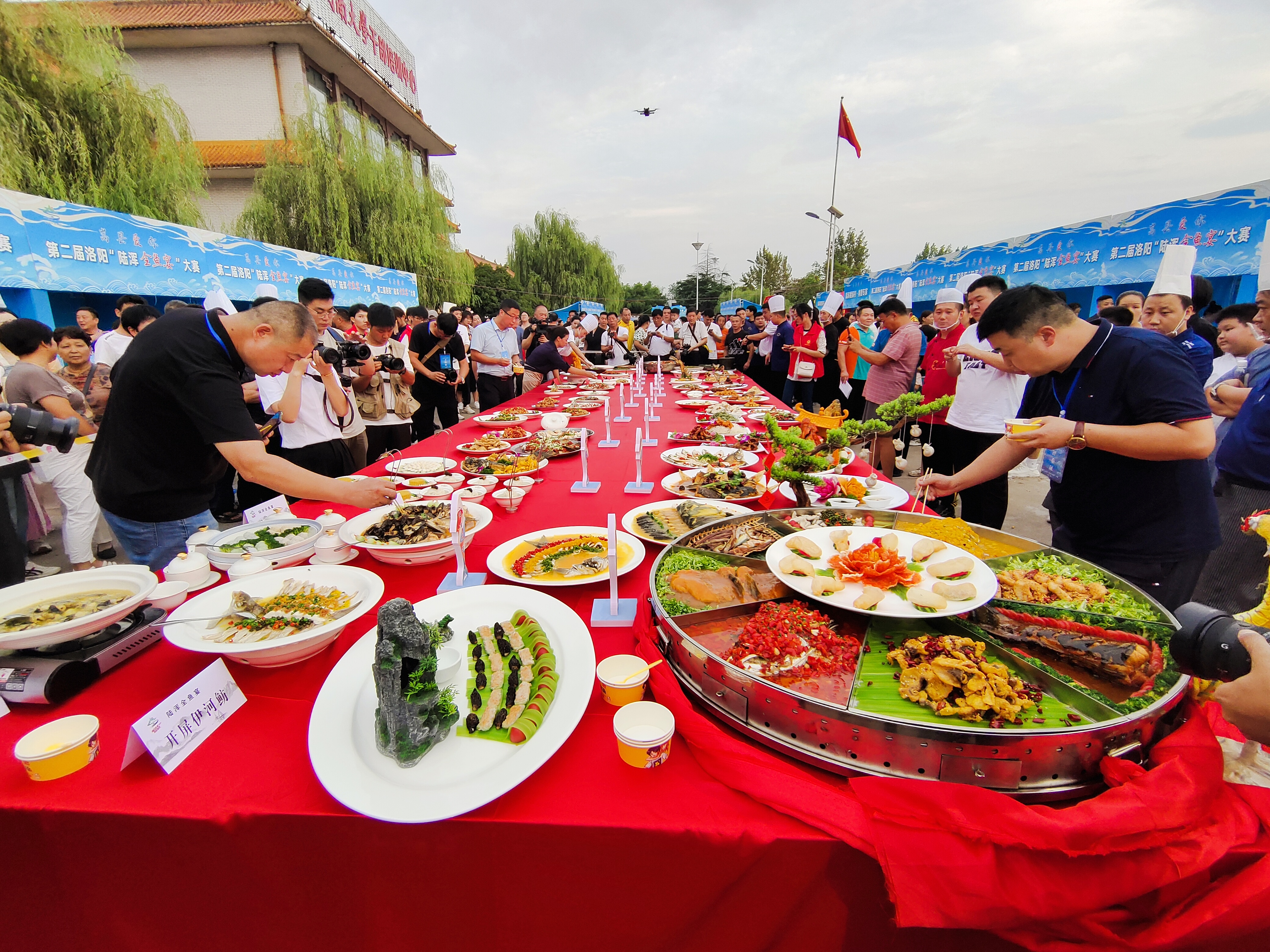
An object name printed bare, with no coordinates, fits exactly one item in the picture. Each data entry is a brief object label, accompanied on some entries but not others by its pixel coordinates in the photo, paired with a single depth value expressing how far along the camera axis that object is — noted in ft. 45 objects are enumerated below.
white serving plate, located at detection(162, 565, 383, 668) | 4.84
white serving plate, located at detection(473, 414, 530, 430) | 17.52
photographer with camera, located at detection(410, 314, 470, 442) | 23.08
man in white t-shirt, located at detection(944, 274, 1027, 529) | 13.87
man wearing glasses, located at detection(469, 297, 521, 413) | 26.73
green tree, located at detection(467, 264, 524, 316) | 93.30
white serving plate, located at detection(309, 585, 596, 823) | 3.63
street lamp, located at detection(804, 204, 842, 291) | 63.52
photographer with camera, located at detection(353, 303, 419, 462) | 18.29
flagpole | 74.73
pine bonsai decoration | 8.60
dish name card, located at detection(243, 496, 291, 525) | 8.34
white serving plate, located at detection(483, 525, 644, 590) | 6.57
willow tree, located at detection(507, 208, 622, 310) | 105.09
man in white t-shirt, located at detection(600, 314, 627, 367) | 43.27
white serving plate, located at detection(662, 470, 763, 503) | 10.38
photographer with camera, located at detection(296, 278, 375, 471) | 14.43
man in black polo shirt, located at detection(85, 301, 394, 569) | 7.68
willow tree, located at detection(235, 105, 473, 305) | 47.73
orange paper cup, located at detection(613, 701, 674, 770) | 4.00
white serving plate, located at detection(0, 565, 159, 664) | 4.84
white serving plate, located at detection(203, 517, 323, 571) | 6.82
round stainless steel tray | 3.60
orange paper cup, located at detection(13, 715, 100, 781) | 3.88
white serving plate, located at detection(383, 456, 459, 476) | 11.73
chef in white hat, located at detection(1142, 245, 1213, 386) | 12.72
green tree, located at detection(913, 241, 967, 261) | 135.74
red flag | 51.57
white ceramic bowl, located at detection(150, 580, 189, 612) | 5.94
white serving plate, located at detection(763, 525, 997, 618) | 4.96
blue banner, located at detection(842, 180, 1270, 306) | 26.14
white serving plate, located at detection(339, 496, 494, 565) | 7.21
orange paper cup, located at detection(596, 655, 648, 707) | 4.60
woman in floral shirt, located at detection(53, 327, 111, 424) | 16.31
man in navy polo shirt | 6.89
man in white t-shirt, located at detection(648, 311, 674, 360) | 41.88
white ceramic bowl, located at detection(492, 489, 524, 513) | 9.53
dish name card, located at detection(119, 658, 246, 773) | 3.95
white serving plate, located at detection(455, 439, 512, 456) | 13.64
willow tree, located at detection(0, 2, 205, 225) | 28.66
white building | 57.62
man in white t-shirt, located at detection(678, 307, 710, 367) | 48.67
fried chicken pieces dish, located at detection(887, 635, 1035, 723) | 4.01
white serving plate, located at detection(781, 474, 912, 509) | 8.91
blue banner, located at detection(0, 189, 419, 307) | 20.48
